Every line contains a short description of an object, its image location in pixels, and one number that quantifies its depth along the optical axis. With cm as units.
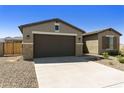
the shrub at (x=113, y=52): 1042
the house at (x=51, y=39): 735
